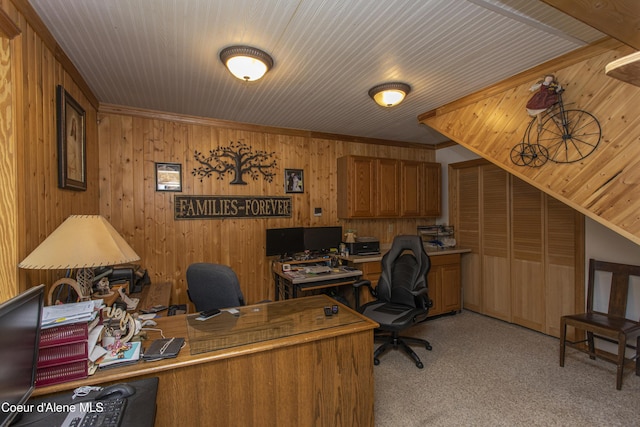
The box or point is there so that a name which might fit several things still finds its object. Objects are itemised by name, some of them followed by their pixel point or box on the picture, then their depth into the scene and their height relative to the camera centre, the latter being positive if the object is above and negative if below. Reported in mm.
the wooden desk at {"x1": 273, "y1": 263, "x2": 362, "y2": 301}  3230 -749
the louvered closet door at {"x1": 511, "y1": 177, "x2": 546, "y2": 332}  3581 -553
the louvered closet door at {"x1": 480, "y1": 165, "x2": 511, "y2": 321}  3951 -416
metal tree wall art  3551 +623
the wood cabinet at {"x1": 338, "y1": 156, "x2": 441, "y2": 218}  4125 +355
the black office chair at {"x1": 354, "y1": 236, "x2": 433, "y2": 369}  2879 -873
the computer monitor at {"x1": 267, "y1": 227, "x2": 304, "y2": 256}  3622 -340
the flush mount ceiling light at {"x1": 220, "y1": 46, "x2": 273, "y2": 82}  2066 +1076
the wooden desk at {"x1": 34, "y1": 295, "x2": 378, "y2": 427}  1379 -812
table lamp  1412 -171
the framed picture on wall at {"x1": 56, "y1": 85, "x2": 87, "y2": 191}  2033 +539
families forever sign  3449 +78
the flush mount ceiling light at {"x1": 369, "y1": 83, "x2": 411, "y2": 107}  2661 +1072
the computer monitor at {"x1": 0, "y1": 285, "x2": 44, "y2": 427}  882 -431
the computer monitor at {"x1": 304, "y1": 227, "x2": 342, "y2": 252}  3881 -336
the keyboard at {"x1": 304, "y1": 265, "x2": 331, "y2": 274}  3452 -664
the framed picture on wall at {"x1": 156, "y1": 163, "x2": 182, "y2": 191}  3357 +418
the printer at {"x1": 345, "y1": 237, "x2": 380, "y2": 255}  3959 -453
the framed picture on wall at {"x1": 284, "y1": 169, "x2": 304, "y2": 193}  4012 +433
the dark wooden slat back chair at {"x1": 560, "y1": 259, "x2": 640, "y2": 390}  2467 -981
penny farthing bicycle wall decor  2059 +578
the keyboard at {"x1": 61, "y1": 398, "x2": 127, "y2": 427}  986 -683
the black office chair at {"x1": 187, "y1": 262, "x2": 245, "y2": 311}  2164 -542
